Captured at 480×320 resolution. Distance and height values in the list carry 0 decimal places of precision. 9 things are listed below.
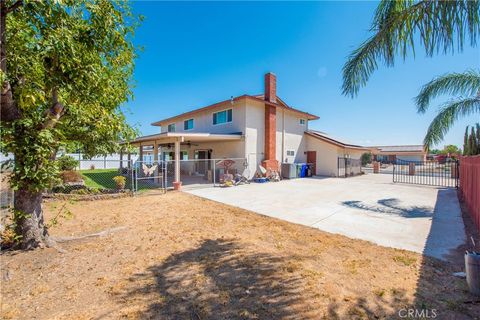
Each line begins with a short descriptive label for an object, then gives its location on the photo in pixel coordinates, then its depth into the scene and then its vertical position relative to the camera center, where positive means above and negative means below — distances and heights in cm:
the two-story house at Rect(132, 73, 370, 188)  1742 +211
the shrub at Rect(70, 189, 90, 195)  1072 -143
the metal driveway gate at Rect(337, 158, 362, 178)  2158 -51
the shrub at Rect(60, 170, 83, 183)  1327 -87
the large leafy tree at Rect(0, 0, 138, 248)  363 +149
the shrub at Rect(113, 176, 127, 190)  1255 -109
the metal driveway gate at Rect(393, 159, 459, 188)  1622 -148
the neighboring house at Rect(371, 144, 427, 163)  4675 +191
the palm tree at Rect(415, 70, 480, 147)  827 +259
